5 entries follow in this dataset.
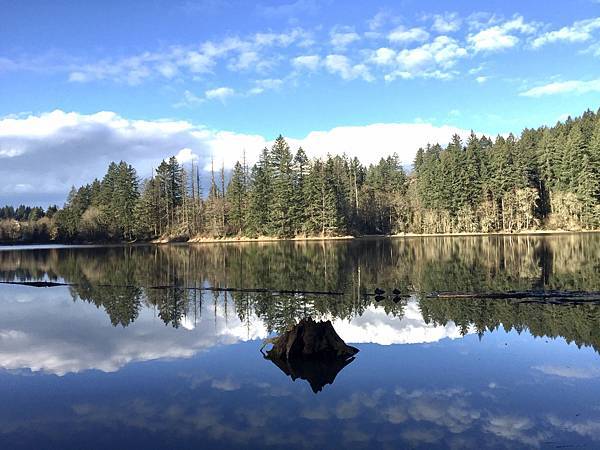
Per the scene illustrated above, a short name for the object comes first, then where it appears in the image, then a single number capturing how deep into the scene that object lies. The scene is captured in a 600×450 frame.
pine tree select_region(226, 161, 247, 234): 93.19
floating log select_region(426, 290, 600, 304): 18.35
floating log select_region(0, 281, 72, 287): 30.59
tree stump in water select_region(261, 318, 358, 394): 12.01
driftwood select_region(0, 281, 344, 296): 22.84
